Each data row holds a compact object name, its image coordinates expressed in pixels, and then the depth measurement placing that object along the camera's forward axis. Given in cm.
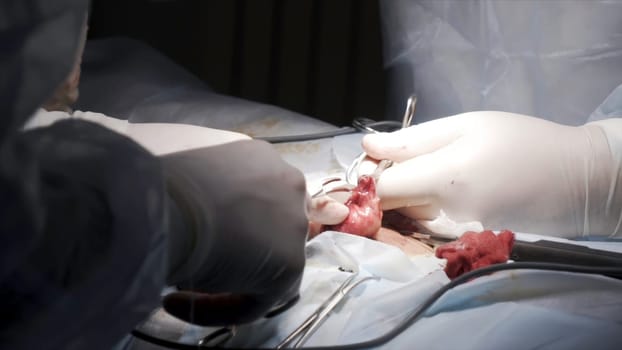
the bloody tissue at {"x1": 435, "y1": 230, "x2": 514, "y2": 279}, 128
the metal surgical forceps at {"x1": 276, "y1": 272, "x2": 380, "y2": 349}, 123
